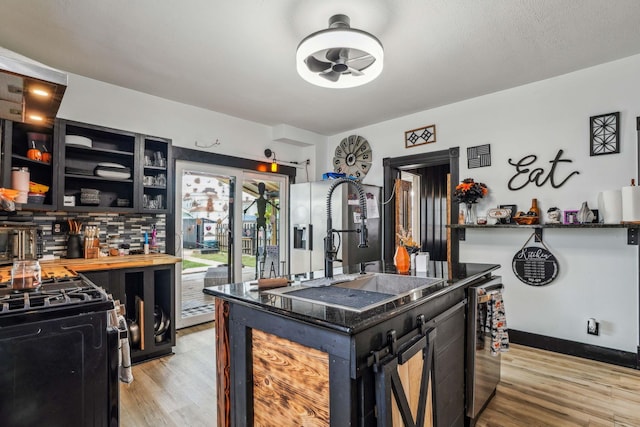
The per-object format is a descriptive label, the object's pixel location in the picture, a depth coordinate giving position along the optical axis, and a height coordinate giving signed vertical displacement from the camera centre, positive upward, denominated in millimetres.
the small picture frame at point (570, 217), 3013 -36
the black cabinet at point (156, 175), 3367 +462
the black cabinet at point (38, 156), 2689 +534
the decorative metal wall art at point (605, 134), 2896 +705
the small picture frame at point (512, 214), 3391 -2
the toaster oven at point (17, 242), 2537 -171
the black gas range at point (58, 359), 1486 -671
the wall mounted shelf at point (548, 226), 2725 -127
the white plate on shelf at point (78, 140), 2893 +708
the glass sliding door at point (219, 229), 3955 -157
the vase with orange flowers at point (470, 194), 3518 +220
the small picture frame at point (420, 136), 4129 +1016
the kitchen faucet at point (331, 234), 1737 -99
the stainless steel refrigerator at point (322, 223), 4184 -88
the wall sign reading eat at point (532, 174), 3182 +394
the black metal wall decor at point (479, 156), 3653 +656
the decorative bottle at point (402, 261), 2176 -303
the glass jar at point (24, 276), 1861 -317
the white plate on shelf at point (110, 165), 3080 +509
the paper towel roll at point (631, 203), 2576 +72
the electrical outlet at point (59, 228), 3008 -75
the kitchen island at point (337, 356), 1130 -561
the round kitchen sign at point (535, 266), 3205 -520
